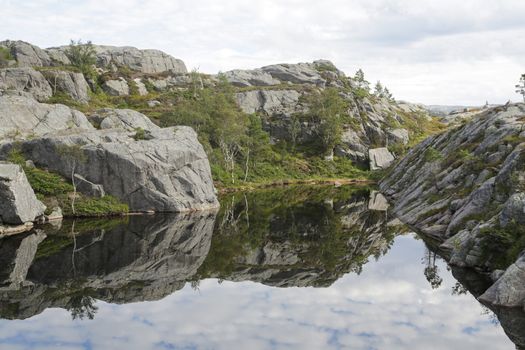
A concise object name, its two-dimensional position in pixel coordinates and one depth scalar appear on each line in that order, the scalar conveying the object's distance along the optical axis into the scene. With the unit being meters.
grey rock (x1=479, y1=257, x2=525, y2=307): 27.81
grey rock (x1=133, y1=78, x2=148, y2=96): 157.75
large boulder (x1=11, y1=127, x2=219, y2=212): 68.94
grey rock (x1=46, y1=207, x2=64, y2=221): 63.69
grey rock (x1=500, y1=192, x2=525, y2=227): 33.81
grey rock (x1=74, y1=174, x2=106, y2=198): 68.56
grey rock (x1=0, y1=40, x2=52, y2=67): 148.00
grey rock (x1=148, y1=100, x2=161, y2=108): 140.00
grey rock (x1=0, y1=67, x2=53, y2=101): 116.06
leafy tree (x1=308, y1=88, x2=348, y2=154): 139.12
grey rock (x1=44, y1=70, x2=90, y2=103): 125.31
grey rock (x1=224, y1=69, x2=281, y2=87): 186.31
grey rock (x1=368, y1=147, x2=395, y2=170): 135.94
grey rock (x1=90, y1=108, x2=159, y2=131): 87.62
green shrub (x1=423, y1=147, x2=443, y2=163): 75.45
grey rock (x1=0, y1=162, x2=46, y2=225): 54.09
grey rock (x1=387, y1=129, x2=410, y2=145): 149.12
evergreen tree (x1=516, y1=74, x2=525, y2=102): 103.88
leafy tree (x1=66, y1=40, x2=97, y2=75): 149.12
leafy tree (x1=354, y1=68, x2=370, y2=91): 195.50
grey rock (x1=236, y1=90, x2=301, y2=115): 156.25
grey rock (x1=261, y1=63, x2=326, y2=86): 189.25
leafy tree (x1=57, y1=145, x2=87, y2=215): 66.62
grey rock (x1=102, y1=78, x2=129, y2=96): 149.12
